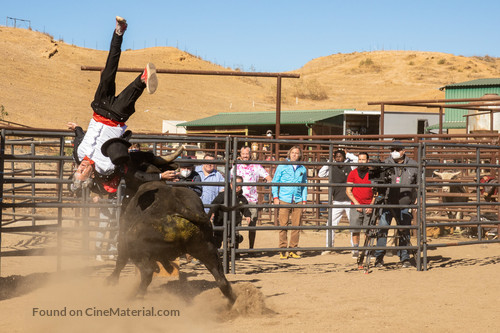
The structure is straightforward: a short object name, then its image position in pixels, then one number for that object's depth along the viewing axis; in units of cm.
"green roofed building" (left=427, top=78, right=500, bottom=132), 3366
